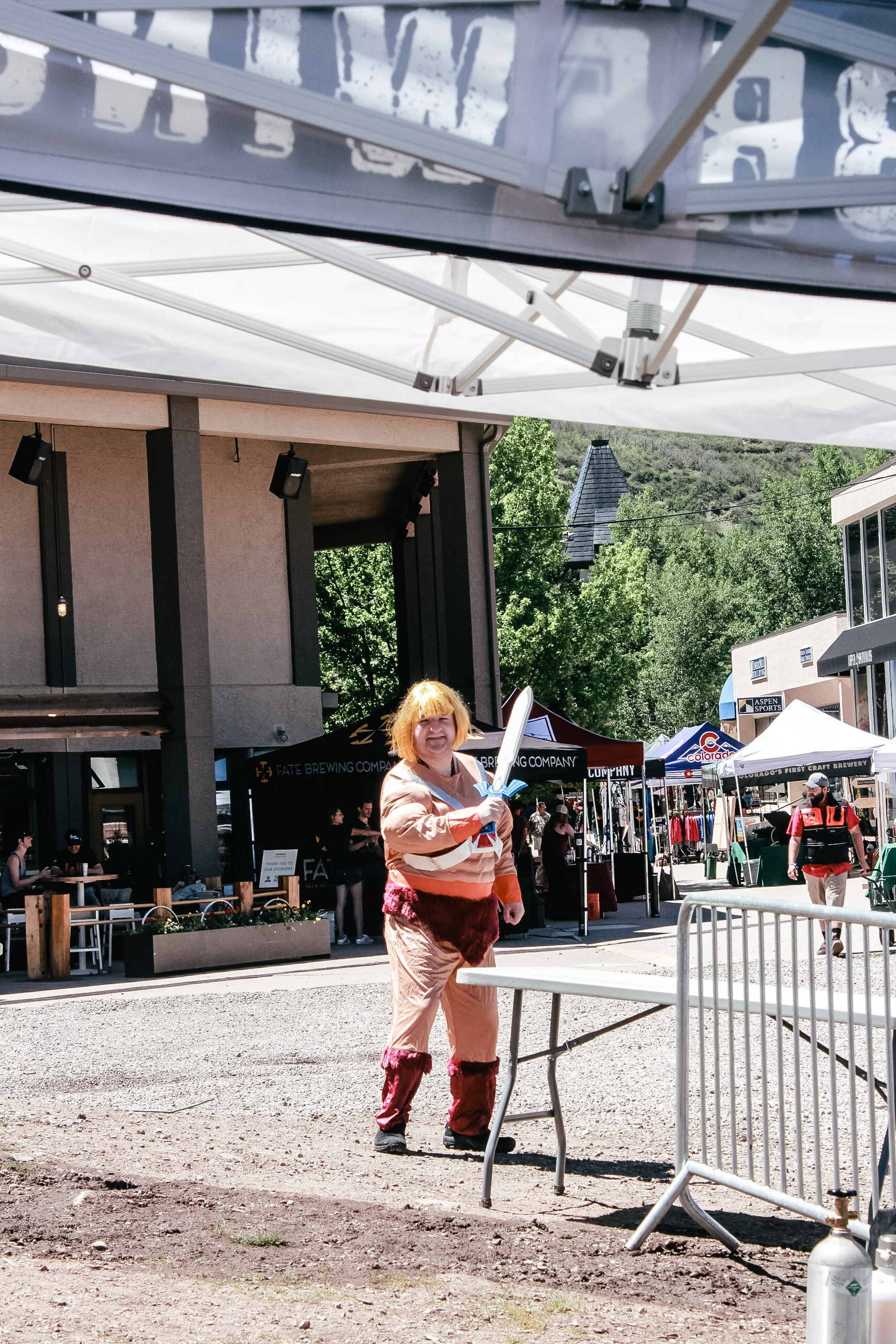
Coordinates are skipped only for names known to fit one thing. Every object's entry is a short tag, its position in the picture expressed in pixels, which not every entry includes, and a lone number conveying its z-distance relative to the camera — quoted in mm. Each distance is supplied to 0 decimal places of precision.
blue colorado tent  31703
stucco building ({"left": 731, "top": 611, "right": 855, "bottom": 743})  51156
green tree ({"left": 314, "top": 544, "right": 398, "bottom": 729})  40219
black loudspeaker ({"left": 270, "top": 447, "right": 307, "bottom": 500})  20141
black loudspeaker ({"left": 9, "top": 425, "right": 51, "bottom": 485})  18703
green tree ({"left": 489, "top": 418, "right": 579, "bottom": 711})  40969
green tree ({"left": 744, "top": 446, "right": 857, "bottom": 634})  74188
